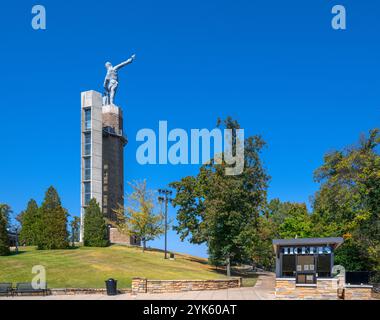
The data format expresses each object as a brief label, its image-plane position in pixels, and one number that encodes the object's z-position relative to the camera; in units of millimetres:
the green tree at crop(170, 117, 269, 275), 44719
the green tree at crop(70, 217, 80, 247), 60069
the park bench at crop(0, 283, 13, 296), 26469
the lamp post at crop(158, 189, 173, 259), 50875
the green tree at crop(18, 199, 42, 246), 54094
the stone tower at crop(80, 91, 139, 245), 63156
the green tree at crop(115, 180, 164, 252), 57469
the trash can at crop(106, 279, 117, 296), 26366
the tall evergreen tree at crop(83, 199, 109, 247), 54281
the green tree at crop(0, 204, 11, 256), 42156
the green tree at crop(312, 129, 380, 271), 40281
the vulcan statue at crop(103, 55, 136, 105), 73000
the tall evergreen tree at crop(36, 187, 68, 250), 48406
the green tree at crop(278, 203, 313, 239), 56125
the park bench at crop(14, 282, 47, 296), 26625
